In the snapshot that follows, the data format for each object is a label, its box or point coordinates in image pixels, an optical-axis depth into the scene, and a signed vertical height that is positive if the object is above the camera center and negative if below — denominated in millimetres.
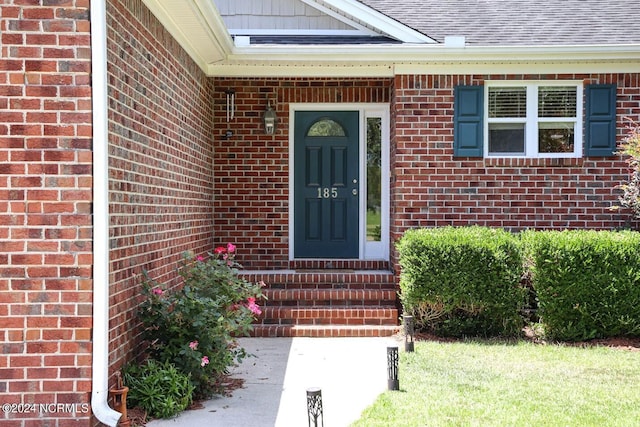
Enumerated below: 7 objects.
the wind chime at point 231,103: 10039 +1376
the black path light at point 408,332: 7508 -1495
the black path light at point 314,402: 4246 -1298
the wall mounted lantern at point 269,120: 9953 +1118
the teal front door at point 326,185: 10336 +173
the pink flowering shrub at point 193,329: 5586 -1131
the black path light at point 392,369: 5859 -1497
